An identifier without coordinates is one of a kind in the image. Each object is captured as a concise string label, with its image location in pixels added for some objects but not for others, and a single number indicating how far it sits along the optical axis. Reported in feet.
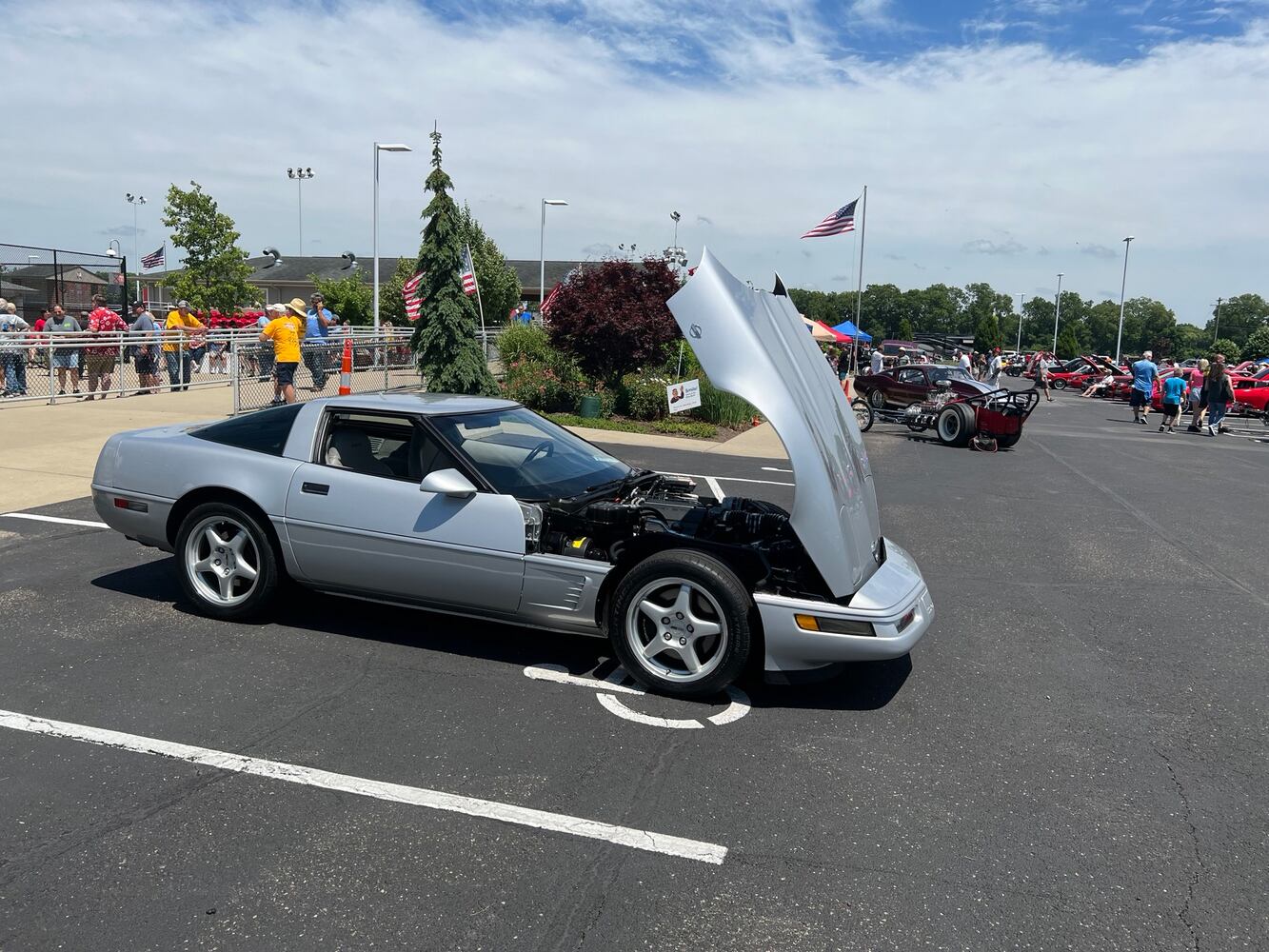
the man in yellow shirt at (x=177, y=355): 59.57
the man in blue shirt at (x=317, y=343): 53.31
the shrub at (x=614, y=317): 59.47
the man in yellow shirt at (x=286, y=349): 46.88
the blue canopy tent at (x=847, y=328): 143.26
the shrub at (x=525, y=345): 65.77
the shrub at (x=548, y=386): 61.31
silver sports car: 14.80
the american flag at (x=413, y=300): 64.85
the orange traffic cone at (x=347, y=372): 53.88
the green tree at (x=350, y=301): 153.79
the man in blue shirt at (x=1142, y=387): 85.97
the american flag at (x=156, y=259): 108.93
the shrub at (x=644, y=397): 59.72
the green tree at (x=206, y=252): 104.63
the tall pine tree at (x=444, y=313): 60.70
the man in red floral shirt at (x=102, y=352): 53.98
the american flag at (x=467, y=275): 62.34
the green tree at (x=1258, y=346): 259.80
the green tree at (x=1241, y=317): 399.44
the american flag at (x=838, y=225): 79.41
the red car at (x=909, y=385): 71.92
